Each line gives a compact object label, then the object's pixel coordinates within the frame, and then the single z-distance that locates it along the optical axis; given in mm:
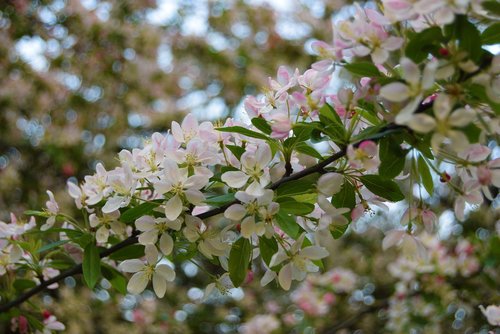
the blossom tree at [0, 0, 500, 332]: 793
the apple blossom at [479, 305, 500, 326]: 1260
